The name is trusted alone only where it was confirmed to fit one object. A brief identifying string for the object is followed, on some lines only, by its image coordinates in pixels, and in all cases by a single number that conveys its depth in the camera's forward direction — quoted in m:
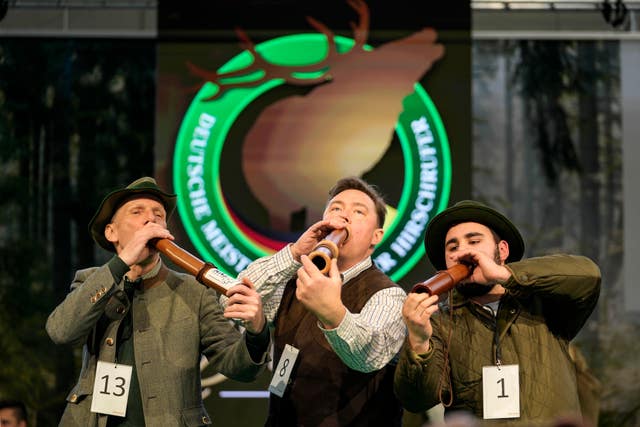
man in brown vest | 6.57
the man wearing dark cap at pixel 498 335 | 6.65
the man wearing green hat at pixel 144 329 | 7.00
